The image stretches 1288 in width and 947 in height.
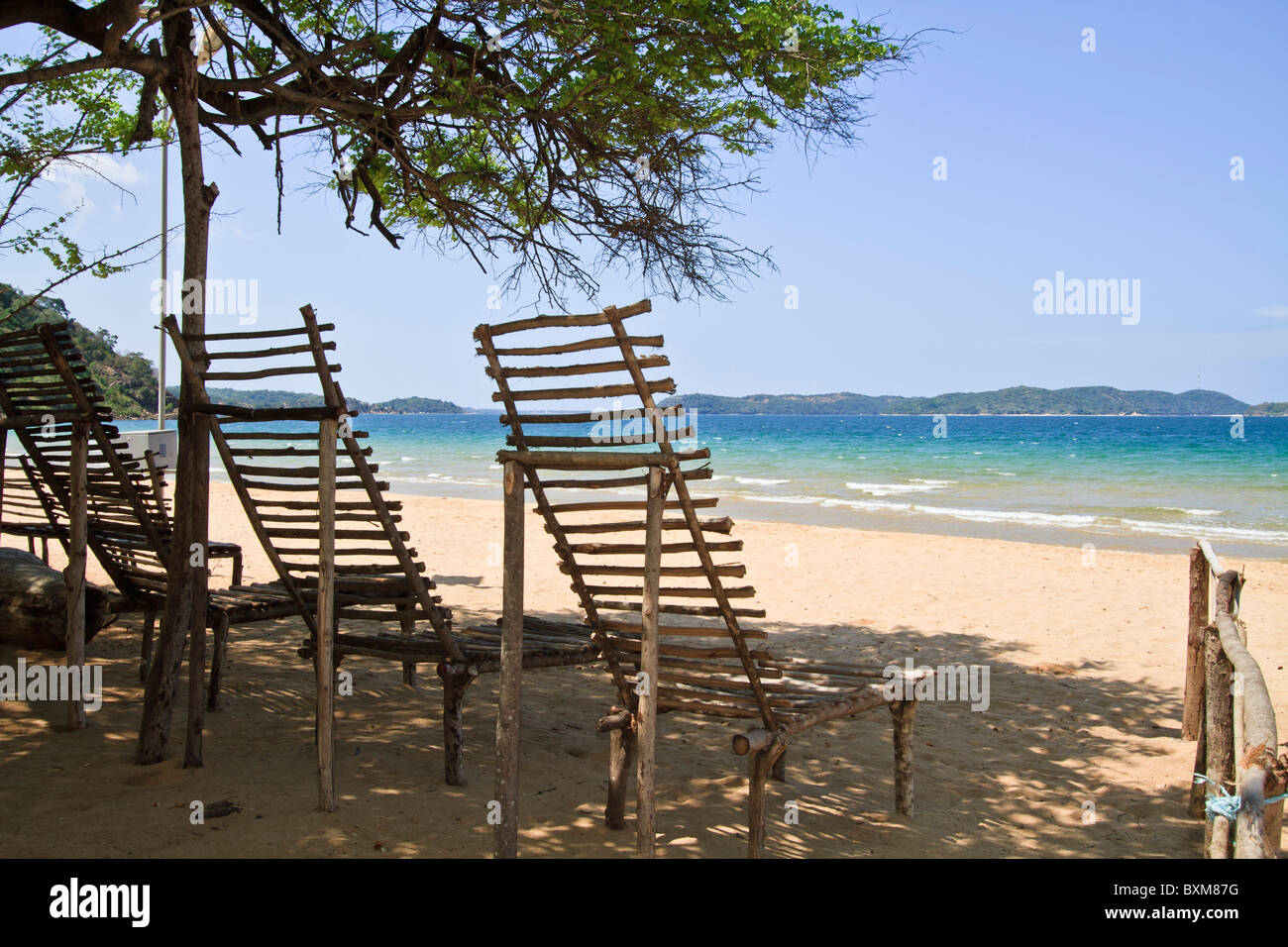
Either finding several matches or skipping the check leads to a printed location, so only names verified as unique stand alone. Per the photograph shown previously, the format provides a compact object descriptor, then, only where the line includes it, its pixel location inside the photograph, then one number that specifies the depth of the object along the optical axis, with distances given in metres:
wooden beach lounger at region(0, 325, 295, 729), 5.24
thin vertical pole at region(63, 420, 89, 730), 5.07
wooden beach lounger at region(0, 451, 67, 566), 6.44
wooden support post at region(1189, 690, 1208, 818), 4.57
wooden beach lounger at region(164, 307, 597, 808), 4.25
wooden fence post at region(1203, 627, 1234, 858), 3.89
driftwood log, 6.40
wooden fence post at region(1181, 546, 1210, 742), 5.54
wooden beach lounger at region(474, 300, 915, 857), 3.38
